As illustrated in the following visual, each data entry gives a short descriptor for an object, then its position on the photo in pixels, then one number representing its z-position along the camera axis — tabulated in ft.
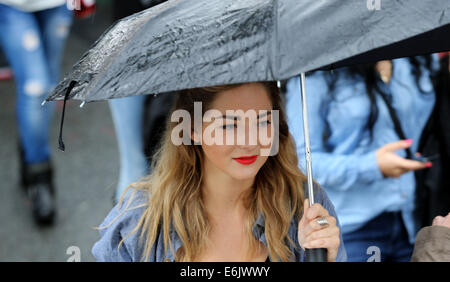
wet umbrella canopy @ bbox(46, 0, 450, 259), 10.12
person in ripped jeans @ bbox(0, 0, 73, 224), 23.85
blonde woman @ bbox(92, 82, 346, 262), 14.85
